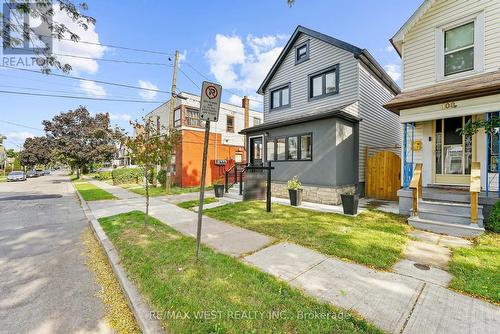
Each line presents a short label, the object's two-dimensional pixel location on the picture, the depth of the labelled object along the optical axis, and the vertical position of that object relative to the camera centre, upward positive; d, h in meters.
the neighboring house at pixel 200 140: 17.64 +2.34
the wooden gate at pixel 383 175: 10.41 -0.28
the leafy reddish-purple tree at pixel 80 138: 29.80 +3.72
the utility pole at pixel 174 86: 14.03 +4.93
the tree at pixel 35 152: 48.09 +2.48
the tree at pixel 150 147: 6.16 +0.52
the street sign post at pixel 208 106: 3.87 +1.05
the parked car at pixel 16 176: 29.94 -1.68
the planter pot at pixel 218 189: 11.84 -1.16
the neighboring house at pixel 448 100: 6.33 +2.10
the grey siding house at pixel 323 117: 10.06 +2.60
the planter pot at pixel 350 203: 7.62 -1.18
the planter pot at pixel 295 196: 9.39 -1.18
